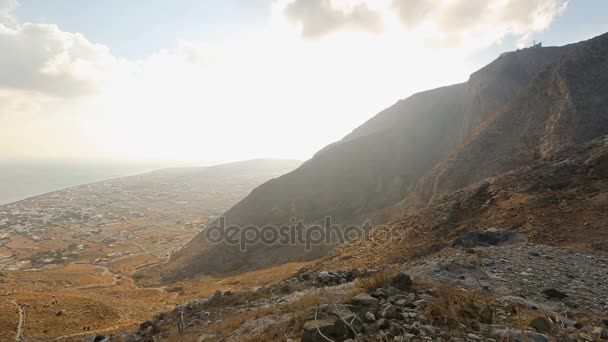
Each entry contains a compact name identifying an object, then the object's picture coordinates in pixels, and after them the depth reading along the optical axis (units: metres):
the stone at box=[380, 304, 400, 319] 5.45
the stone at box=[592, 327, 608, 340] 4.85
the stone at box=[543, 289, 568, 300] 7.99
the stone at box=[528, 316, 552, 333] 4.96
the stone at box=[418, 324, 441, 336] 4.74
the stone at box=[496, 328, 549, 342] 4.43
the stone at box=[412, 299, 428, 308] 6.00
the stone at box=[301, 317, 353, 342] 5.14
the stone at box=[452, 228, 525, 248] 13.85
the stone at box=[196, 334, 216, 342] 9.31
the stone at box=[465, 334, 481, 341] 4.50
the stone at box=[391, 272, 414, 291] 7.45
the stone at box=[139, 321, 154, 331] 14.13
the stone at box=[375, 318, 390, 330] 5.11
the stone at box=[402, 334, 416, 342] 4.52
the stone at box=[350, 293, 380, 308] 6.05
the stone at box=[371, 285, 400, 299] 6.72
